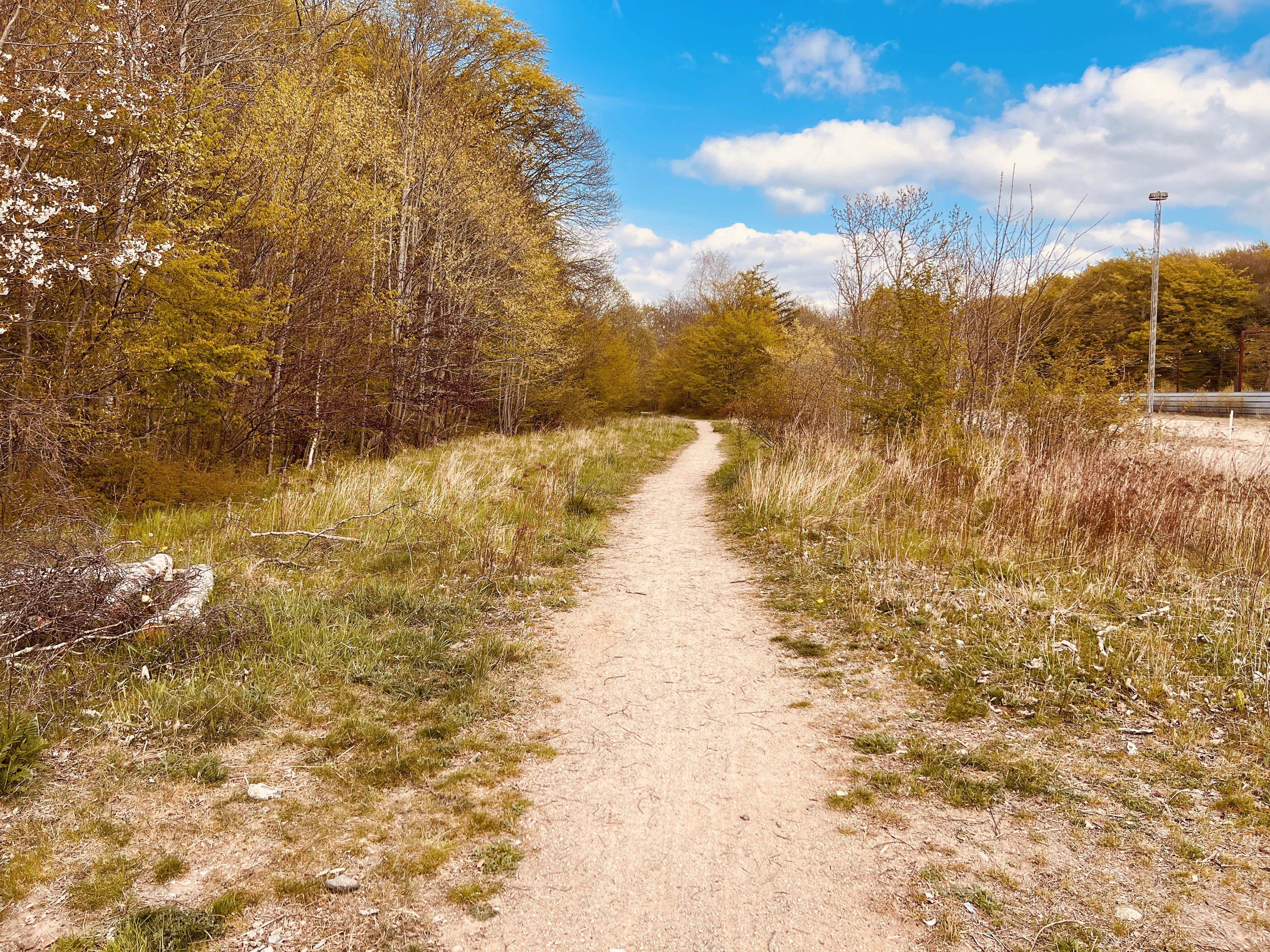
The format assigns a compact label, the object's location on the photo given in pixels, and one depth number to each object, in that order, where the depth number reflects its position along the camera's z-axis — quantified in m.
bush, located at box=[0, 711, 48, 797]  3.03
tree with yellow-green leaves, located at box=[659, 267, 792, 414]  32.09
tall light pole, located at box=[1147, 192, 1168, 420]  20.86
